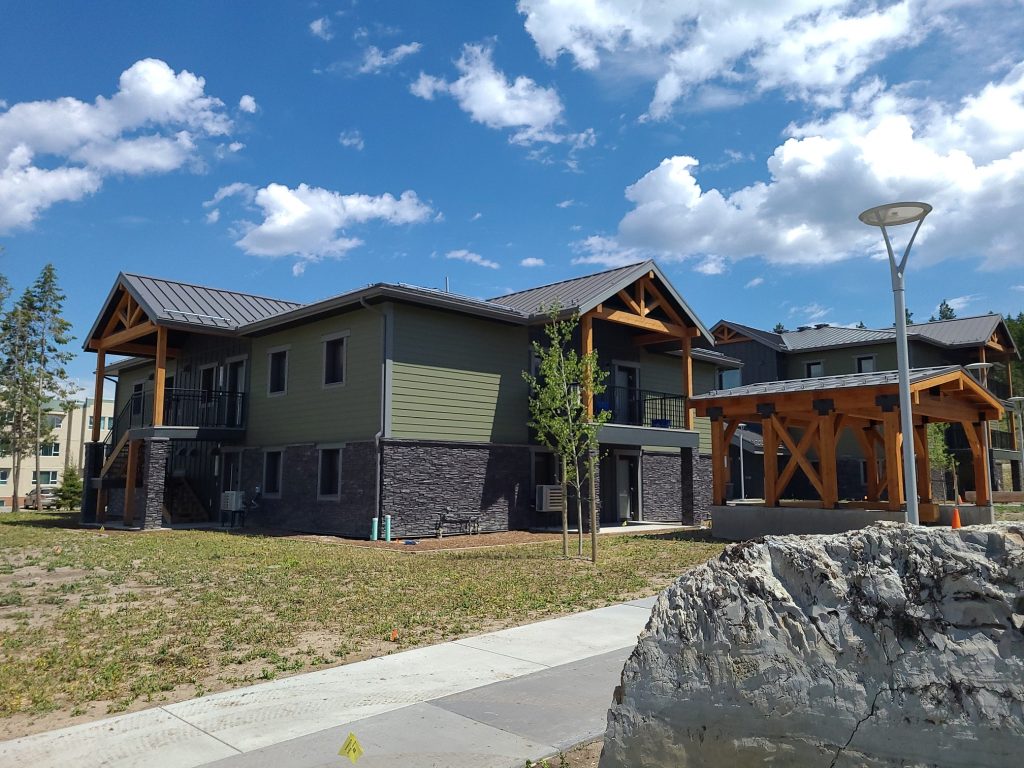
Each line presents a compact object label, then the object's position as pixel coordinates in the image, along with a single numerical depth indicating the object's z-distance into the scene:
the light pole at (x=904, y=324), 11.02
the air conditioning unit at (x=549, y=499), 21.14
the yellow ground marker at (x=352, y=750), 4.44
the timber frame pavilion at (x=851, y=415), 16.66
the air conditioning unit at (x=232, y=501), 21.66
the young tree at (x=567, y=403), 14.68
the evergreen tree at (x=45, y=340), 35.97
